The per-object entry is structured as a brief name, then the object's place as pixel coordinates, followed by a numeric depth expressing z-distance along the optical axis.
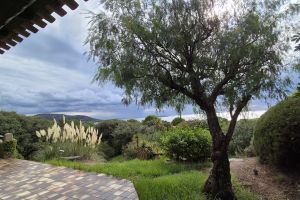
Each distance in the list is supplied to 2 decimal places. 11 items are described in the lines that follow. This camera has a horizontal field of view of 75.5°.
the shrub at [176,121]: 11.23
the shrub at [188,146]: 5.81
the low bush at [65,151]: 6.86
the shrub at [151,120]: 11.07
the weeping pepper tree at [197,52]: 3.62
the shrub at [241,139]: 7.41
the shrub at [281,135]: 4.64
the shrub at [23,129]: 8.82
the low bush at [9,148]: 7.05
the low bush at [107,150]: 9.22
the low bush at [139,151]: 7.03
